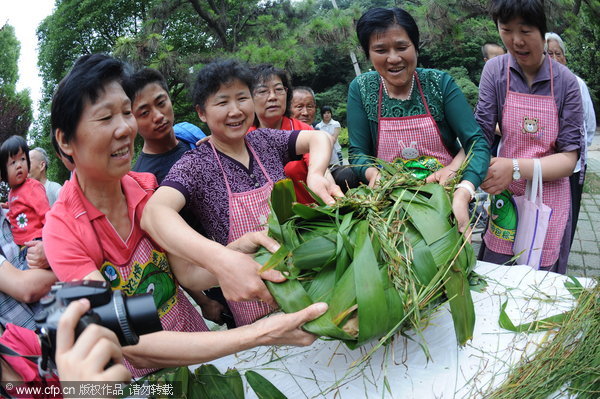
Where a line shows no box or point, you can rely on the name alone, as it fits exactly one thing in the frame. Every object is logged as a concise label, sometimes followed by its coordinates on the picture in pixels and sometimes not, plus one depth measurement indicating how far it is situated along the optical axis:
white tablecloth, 1.40
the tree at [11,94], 12.64
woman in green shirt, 2.11
